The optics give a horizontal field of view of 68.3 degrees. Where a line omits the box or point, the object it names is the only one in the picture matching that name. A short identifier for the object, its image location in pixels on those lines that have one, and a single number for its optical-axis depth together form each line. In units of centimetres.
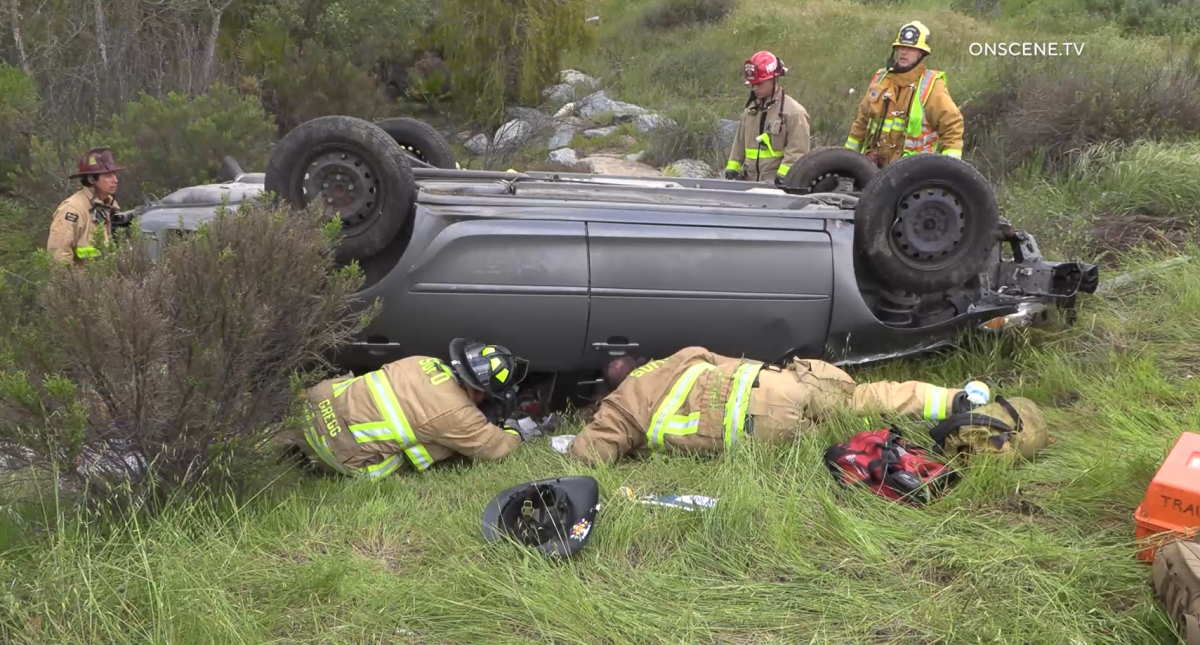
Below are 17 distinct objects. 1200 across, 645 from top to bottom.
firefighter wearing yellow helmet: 574
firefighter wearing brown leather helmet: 535
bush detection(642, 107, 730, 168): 1209
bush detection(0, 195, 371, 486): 286
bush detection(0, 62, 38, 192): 833
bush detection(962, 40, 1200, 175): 772
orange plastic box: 261
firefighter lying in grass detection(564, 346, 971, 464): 372
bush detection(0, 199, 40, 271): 711
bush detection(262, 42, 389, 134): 1151
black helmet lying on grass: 293
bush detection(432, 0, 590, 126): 1464
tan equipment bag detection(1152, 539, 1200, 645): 218
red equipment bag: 327
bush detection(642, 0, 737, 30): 2148
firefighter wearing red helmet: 632
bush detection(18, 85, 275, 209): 751
